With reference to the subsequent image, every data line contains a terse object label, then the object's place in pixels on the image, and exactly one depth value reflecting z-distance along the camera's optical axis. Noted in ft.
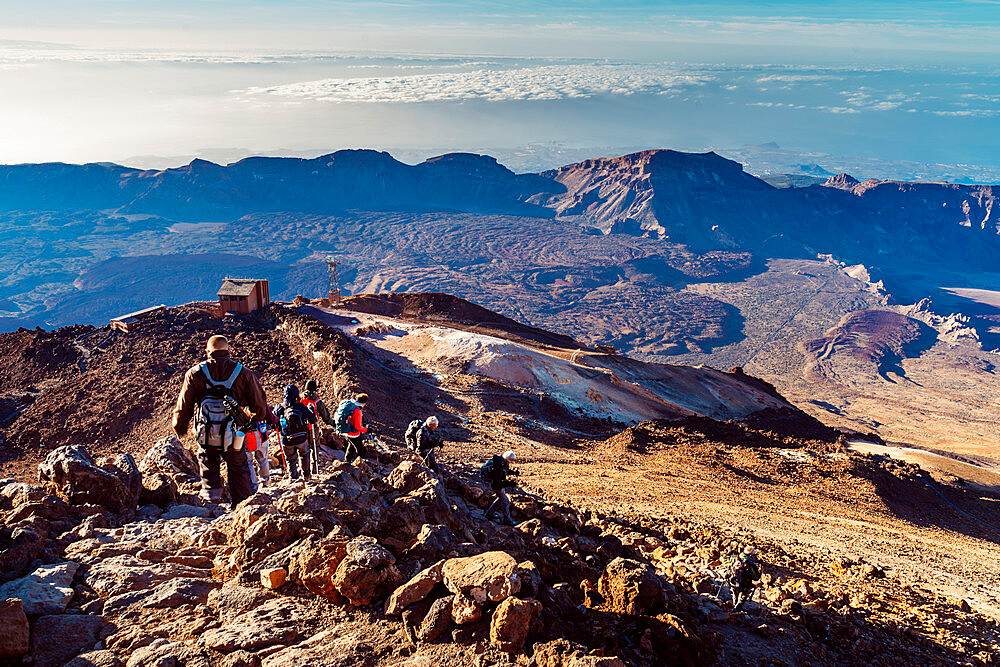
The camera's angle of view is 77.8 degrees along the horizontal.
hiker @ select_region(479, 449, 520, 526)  25.44
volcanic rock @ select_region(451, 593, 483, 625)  14.14
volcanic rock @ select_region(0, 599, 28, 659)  12.69
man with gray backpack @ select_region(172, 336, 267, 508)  21.95
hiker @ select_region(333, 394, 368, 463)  27.78
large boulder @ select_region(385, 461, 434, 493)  21.88
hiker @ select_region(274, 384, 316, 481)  25.79
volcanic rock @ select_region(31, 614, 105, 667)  13.16
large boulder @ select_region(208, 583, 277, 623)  15.06
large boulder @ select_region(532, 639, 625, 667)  12.96
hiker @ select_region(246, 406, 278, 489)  22.88
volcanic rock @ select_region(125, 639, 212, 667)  13.20
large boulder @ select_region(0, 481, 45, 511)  20.51
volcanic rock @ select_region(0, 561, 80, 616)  14.47
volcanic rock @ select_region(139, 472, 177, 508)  23.70
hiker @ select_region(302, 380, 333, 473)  27.11
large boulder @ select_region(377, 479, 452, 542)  18.56
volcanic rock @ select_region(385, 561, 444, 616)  14.73
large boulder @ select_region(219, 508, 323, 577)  16.70
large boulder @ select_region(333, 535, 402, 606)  14.87
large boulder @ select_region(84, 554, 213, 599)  15.88
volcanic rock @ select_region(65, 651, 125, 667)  13.12
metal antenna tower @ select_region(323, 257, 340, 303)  133.79
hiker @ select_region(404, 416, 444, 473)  28.14
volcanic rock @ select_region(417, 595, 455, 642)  13.97
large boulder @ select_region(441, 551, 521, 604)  14.40
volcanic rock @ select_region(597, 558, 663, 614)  16.08
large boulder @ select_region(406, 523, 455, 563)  16.79
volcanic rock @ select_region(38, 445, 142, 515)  21.79
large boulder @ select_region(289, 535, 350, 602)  15.20
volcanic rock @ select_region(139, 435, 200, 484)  28.43
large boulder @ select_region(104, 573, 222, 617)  15.24
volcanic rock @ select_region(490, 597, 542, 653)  13.57
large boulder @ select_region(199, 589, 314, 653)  13.92
